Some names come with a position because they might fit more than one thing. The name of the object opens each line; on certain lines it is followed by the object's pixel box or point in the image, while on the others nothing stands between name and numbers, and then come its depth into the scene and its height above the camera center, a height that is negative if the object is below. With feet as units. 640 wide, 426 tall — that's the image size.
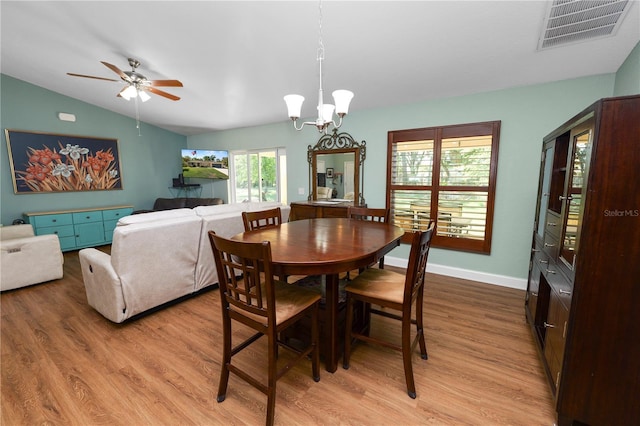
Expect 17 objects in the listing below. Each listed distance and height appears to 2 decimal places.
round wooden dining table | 4.58 -1.34
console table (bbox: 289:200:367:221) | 12.35 -1.31
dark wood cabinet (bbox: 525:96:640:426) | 3.68 -1.44
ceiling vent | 5.53 +3.62
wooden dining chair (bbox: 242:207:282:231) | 7.24 -1.03
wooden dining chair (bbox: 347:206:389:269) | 8.49 -1.03
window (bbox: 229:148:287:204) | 16.71 +0.46
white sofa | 7.35 -2.40
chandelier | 6.00 +1.78
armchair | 9.88 -3.06
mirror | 13.03 +0.70
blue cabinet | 14.35 -2.41
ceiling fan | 9.61 +3.70
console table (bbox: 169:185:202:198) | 20.89 -0.72
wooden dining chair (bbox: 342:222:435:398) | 4.98 -2.30
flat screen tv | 18.84 +1.34
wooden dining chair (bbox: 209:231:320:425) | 4.15 -2.33
